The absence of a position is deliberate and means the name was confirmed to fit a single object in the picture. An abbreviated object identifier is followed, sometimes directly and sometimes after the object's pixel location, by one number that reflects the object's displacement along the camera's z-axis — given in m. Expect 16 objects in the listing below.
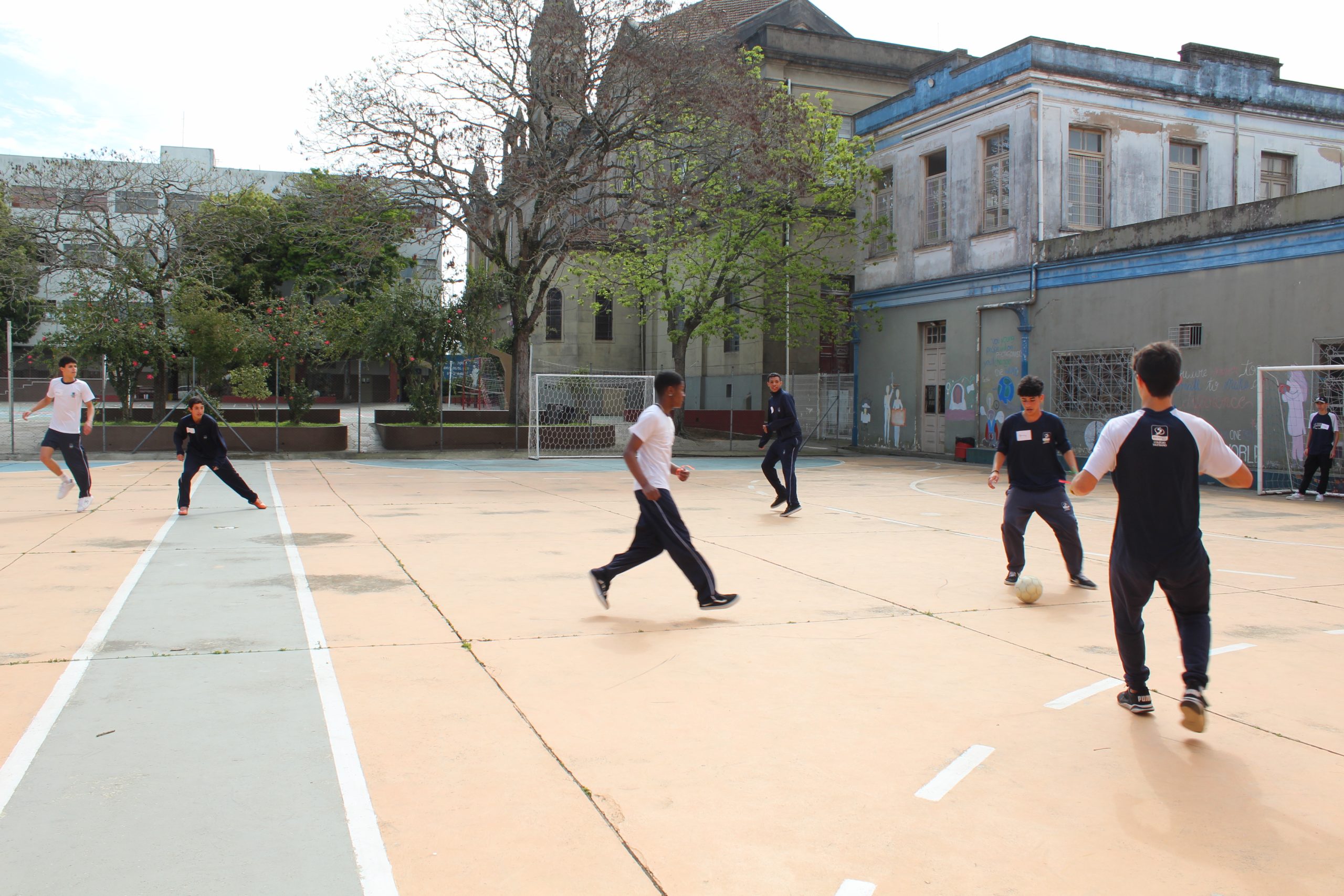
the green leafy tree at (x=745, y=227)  25.53
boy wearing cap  16.00
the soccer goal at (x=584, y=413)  26.58
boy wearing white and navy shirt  4.62
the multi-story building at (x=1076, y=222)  19.61
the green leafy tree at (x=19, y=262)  25.23
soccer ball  7.52
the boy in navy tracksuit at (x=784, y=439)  13.29
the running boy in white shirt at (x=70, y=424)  12.55
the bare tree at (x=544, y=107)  22.95
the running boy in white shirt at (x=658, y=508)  7.00
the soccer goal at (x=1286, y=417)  17.44
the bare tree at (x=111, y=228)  25.42
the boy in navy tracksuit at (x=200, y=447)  12.41
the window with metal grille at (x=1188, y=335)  19.70
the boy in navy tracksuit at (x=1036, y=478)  8.14
